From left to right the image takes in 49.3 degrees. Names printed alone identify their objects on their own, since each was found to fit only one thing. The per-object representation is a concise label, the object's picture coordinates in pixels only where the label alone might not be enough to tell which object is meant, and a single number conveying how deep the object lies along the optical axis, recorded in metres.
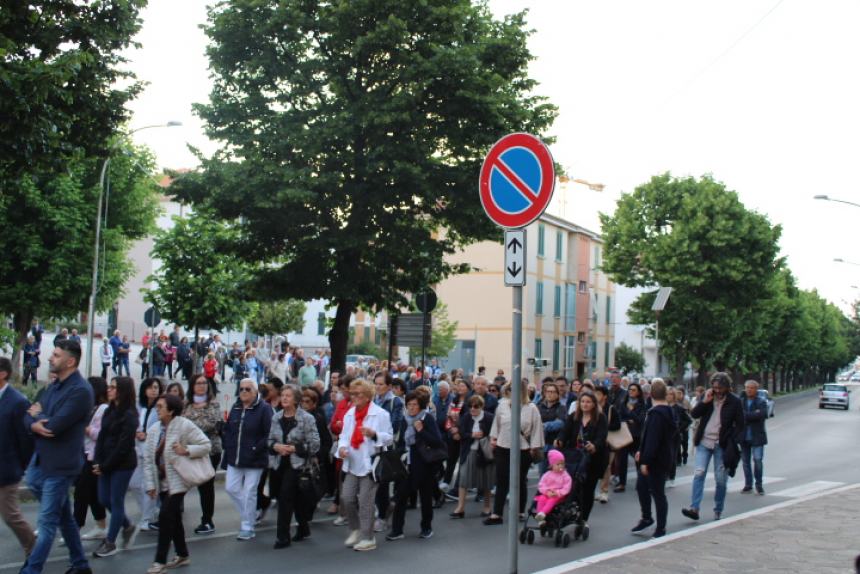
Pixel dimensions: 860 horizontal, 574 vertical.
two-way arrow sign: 6.96
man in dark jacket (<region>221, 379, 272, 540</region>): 10.16
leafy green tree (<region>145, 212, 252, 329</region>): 31.06
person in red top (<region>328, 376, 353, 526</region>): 11.48
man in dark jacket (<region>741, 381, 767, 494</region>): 14.79
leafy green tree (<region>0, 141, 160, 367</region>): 32.62
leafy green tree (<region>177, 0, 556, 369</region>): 20.66
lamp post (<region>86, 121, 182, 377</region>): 28.22
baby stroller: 10.26
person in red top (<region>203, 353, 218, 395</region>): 30.36
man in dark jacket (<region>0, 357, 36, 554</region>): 7.40
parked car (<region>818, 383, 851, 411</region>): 59.53
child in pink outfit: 10.20
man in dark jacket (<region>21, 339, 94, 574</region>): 7.41
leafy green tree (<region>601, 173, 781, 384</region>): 49.19
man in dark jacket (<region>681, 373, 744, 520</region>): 11.87
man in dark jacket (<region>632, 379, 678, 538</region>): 10.70
